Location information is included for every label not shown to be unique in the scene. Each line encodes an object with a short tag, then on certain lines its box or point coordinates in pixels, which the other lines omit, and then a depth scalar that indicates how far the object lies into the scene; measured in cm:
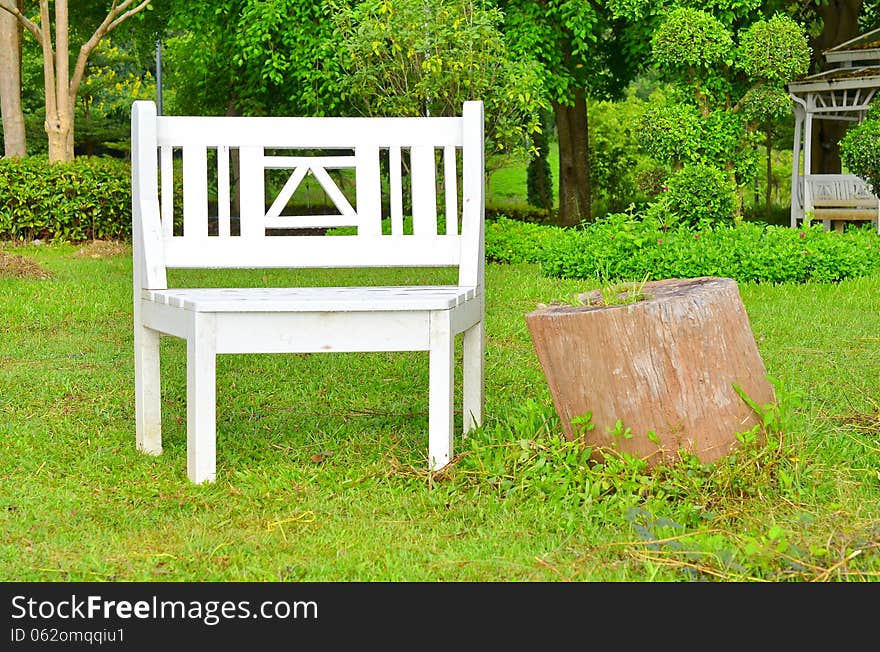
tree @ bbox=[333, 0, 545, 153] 1227
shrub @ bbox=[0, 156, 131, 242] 1388
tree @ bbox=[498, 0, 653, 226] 1474
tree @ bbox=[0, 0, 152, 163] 1499
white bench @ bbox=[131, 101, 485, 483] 352
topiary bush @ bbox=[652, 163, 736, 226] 1196
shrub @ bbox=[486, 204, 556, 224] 2142
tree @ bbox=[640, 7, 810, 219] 1234
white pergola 1423
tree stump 328
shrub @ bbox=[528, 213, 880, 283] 960
